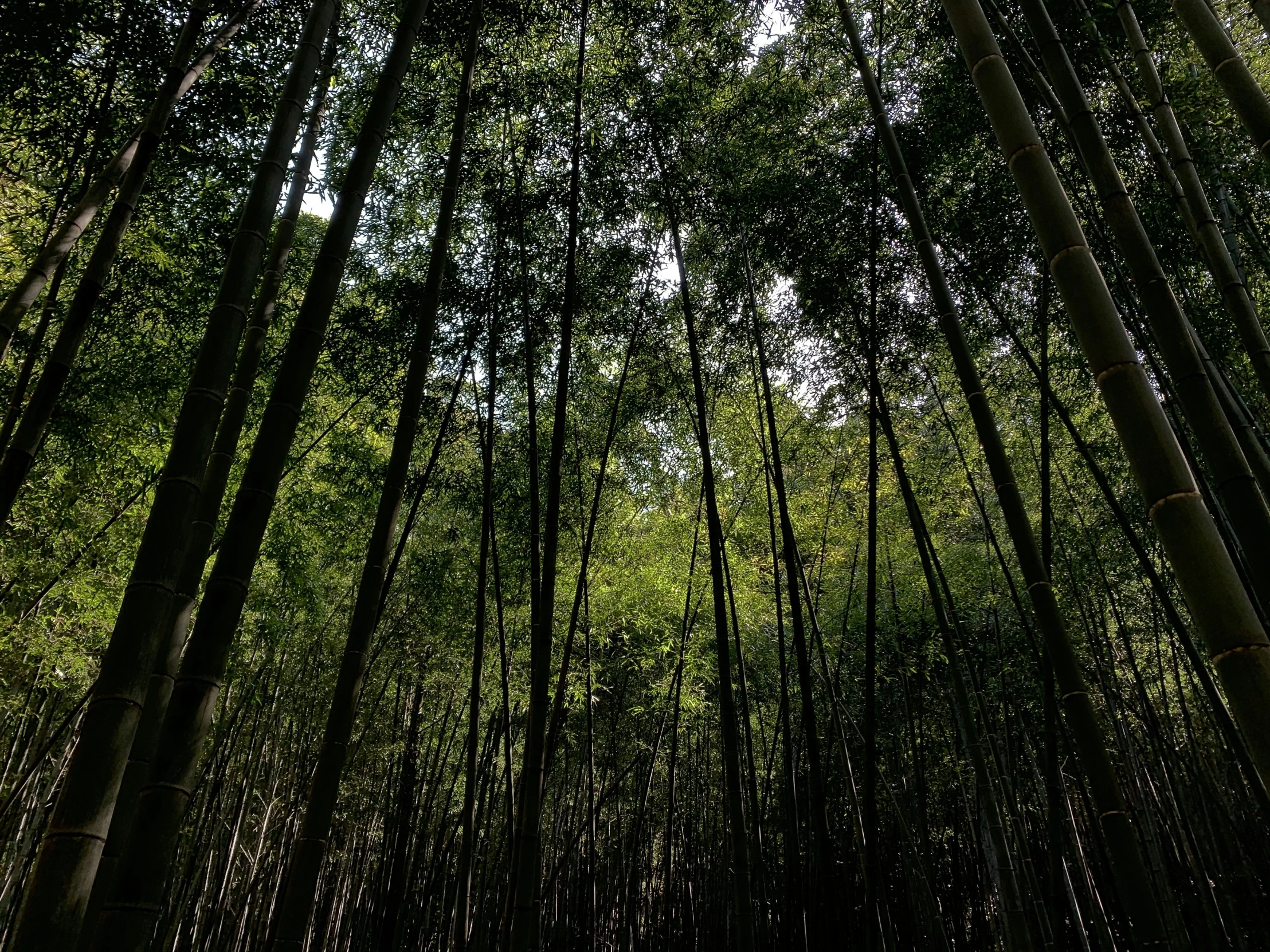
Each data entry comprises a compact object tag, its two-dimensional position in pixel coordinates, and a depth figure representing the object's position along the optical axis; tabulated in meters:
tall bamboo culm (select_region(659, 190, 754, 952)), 2.47
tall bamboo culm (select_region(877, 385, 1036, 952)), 2.82
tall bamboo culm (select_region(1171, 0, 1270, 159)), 1.50
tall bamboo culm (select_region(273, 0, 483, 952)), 1.41
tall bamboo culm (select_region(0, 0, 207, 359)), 2.08
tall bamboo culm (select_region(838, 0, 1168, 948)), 1.24
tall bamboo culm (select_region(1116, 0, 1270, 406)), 1.79
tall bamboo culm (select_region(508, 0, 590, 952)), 2.16
